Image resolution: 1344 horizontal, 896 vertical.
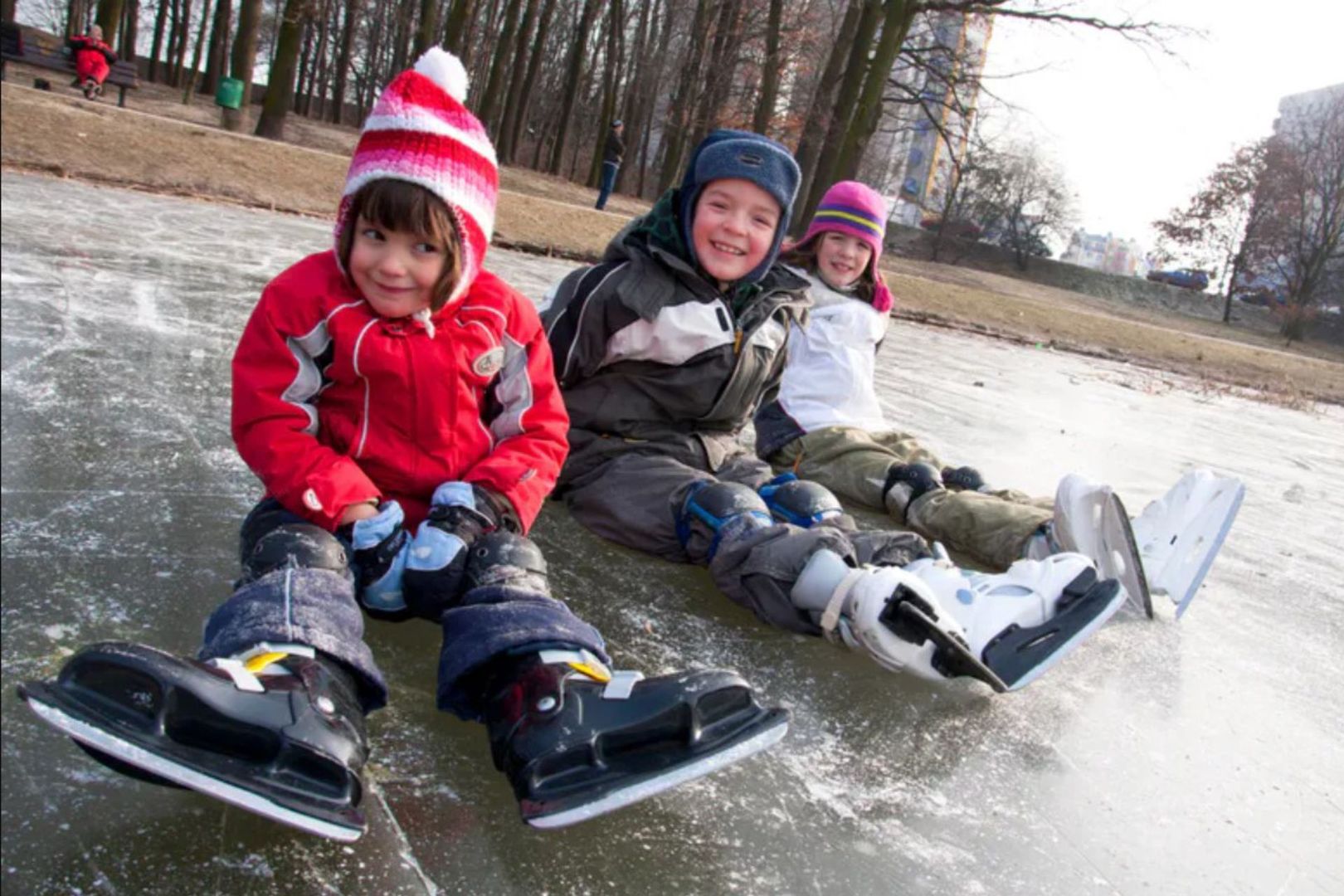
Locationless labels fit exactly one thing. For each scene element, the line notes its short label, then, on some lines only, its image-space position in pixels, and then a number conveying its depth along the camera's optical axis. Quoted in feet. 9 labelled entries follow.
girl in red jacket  3.41
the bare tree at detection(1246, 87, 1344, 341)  89.65
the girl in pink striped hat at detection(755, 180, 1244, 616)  7.89
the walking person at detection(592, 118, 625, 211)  58.74
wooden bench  43.70
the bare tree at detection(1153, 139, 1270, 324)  103.45
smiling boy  6.29
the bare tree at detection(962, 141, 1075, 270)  116.57
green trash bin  38.88
